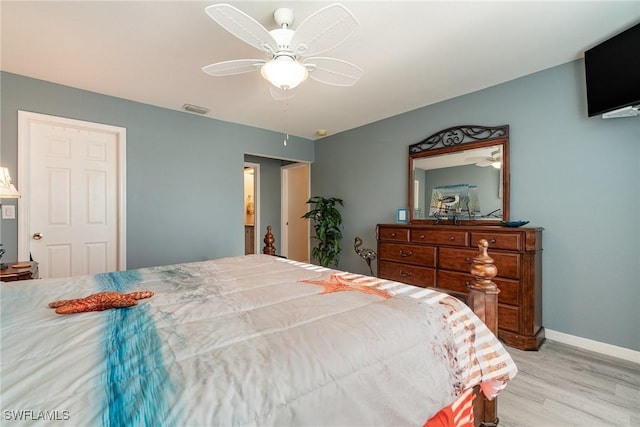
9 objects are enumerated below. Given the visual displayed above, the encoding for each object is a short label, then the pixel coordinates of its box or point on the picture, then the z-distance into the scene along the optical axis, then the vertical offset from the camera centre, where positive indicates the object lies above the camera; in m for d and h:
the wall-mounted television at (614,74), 1.91 +1.01
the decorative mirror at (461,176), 2.86 +0.42
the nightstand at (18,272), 1.98 -0.43
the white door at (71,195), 2.77 +0.19
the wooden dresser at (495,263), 2.36 -0.49
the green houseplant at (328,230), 4.45 -0.27
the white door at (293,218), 5.79 -0.10
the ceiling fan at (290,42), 1.39 +0.98
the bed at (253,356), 0.59 -0.38
